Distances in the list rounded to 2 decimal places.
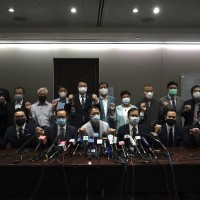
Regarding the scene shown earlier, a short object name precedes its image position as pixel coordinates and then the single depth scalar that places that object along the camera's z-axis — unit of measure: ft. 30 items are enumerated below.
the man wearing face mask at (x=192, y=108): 12.63
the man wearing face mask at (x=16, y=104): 13.51
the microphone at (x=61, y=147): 8.30
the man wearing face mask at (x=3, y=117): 13.67
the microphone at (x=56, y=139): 9.34
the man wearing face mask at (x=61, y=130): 10.13
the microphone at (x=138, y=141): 8.50
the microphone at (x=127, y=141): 8.77
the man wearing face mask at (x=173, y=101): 13.17
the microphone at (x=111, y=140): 8.63
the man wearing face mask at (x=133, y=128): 10.37
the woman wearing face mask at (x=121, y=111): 12.56
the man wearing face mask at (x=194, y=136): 9.77
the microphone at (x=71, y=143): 8.61
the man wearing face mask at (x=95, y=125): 10.69
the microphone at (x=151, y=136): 8.57
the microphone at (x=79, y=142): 8.84
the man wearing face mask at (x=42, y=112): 13.20
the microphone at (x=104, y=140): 8.76
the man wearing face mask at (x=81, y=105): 13.06
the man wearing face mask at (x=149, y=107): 12.60
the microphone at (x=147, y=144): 8.26
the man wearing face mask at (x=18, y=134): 10.20
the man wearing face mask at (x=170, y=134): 10.31
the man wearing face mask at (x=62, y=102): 13.09
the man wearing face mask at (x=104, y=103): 13.10
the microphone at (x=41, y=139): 8.13
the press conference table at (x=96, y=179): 7.43
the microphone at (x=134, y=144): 8.18
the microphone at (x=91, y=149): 8.11
